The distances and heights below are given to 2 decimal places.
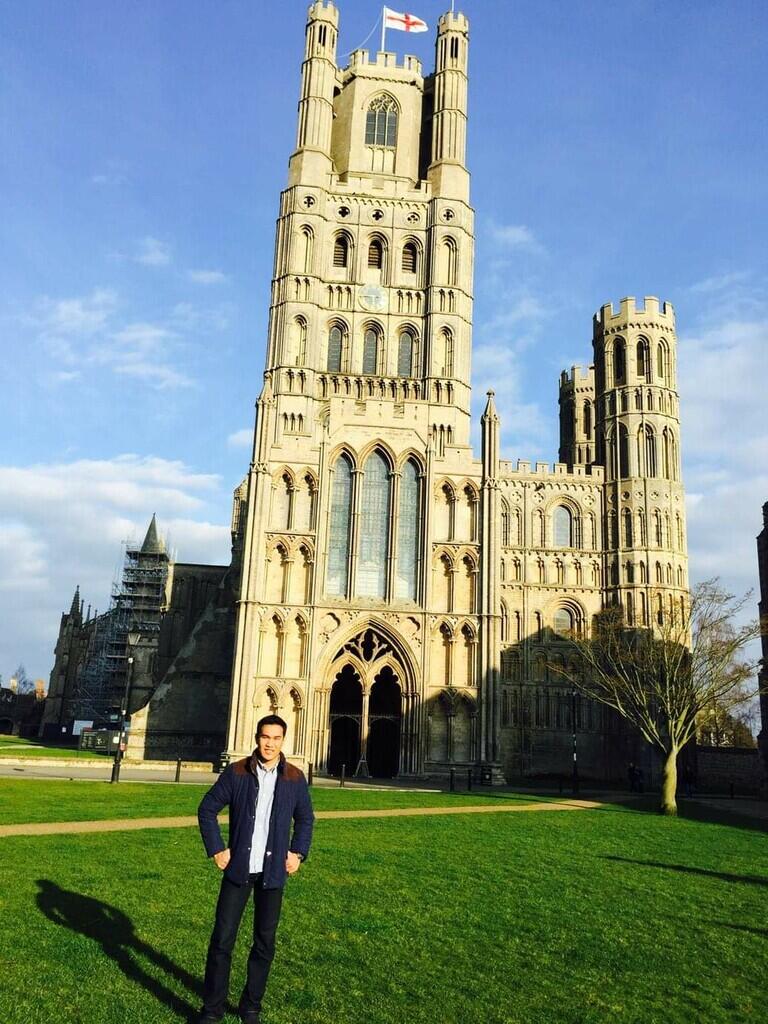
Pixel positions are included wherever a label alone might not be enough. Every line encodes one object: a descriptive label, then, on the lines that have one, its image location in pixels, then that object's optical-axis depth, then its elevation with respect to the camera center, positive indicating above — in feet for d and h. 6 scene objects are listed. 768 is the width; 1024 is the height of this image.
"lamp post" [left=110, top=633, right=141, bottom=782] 94.58 +12.91
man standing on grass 20.76 -2.52
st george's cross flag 179.22 +142.30
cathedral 139.23 +43.78
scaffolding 262.67 +31.50
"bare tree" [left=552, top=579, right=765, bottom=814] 100.96 +10.07
